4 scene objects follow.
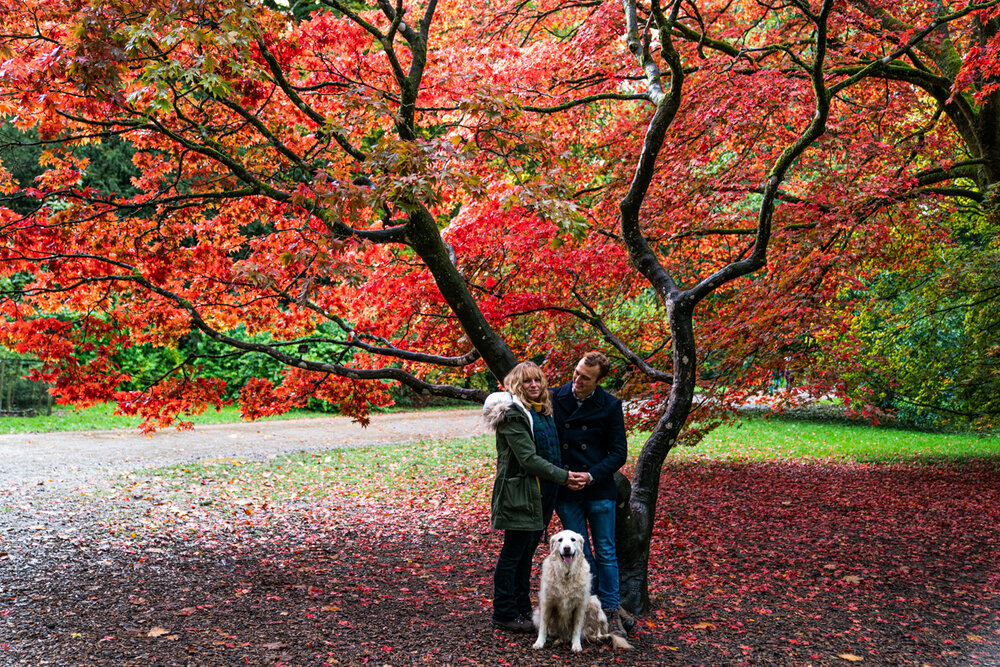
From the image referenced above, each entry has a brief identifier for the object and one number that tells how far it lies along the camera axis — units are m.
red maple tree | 4.80
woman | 4.06
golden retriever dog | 4.00
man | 4.28
